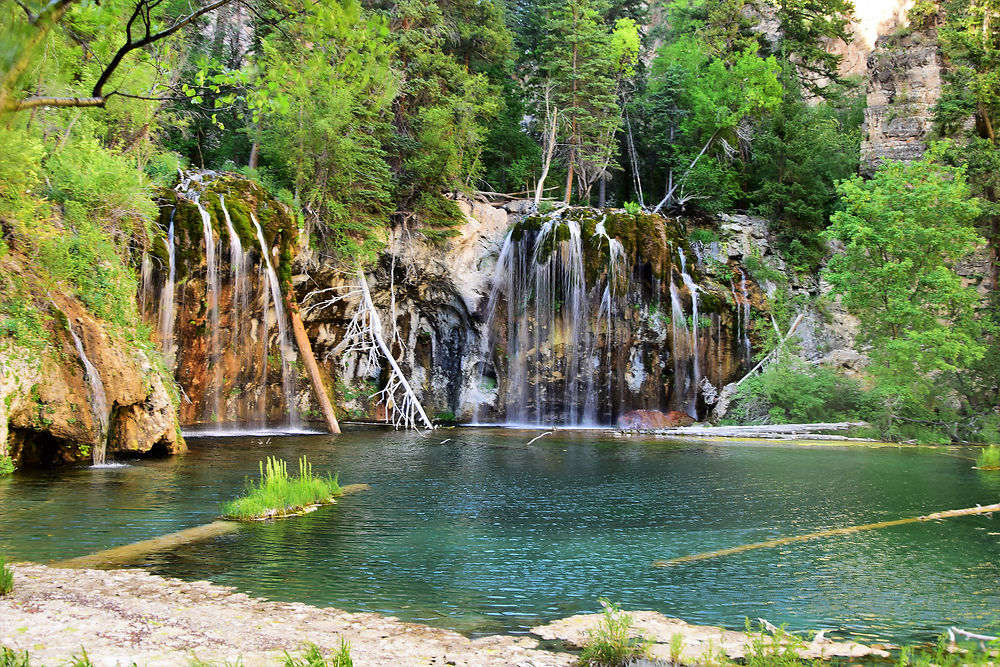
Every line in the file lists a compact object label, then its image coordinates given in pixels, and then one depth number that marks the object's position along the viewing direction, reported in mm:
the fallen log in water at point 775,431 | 20062
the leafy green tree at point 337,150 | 22703
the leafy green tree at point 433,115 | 25891
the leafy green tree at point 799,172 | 28422
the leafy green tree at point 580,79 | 29172
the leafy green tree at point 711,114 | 29609
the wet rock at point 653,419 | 23719
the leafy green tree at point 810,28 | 32094
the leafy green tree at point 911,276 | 18969
